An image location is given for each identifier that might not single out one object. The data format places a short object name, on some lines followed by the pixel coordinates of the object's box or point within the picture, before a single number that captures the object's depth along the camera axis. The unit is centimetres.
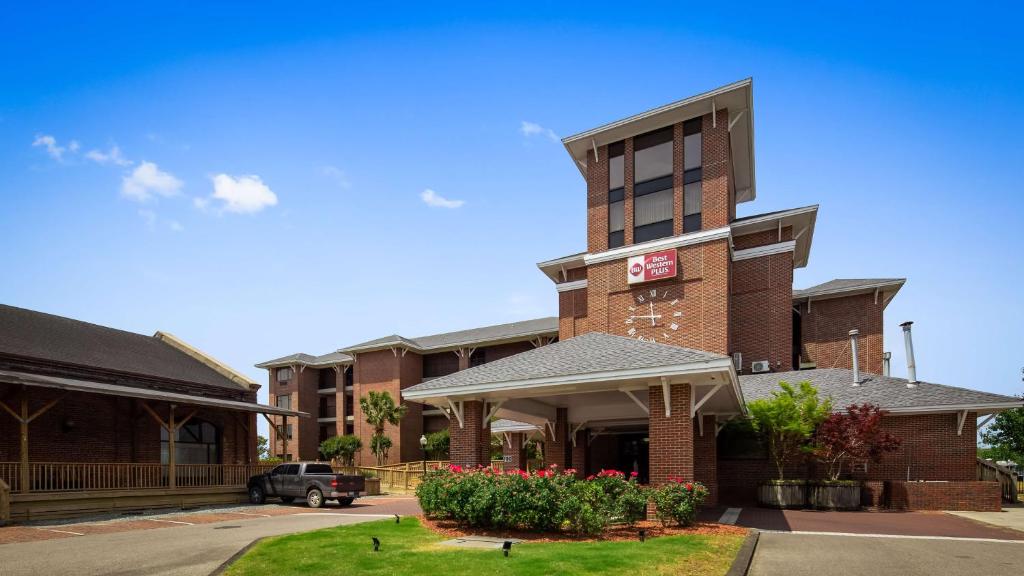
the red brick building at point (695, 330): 1722
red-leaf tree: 2097
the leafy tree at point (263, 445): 7876
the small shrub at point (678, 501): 1349
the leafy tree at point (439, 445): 5004
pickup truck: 2290
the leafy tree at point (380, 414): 5216
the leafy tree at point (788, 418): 2159
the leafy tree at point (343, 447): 5475
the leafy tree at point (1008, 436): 4450
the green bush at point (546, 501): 1270
